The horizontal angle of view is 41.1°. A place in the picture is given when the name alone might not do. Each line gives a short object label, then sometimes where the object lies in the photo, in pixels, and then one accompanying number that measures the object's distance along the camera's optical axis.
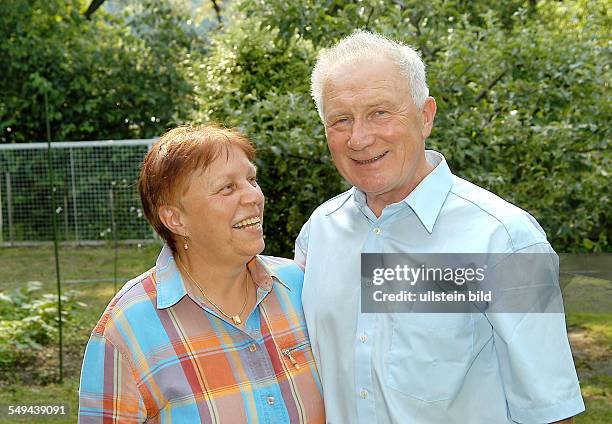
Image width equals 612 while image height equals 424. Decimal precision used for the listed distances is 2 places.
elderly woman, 2.07
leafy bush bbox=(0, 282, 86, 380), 5.63
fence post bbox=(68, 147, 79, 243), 10.55
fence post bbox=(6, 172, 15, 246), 10.71
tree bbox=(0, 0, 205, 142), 12.09
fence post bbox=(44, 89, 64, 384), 4.88
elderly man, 1.91
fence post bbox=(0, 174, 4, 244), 10.73
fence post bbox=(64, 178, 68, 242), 10.48
